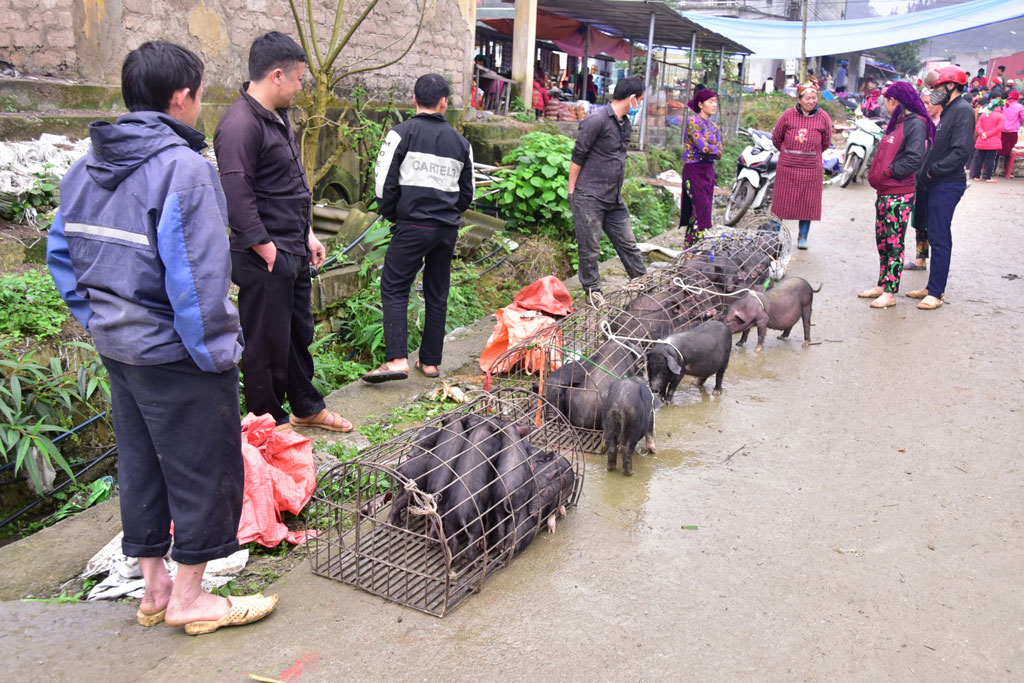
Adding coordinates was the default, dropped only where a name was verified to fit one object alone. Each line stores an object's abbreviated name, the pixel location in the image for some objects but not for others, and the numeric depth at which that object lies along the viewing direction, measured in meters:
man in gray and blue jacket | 2.44
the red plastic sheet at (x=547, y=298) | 6.09
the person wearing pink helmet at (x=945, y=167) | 6.78
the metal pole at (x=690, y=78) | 16.70
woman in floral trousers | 6.93
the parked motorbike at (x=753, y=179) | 10.99
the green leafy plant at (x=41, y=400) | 4.04
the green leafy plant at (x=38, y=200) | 5.63
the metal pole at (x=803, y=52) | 23.98
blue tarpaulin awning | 21.00
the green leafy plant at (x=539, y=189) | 8.50
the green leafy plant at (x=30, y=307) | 4.61
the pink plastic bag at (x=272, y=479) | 3.41
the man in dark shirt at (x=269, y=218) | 3.63
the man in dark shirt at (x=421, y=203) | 4.89
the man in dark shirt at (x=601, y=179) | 6.53
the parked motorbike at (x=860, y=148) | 15.26
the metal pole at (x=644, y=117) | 14.87
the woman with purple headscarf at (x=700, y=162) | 8.08
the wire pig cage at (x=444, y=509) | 3.15
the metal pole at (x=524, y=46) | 14.34
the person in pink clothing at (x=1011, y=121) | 16.14
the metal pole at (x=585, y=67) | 18.54
